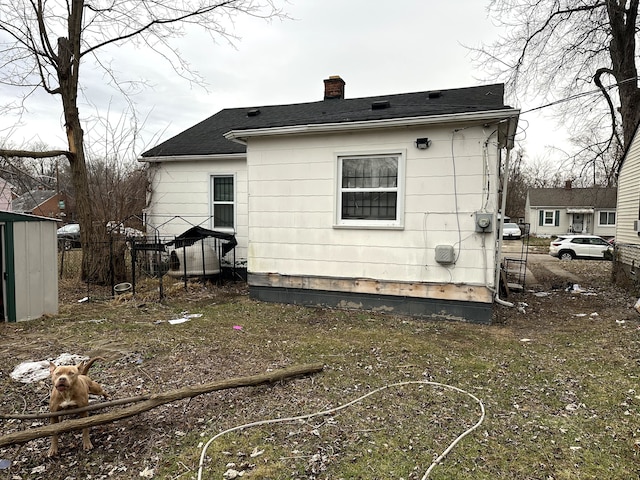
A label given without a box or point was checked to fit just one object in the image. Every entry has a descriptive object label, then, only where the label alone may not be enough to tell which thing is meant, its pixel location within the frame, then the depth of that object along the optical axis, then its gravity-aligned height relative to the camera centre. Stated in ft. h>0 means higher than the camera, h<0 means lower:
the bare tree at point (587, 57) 42.78 +18.96
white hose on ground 8.98 -5.62
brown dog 9.24 -4.33
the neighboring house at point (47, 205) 103.90 +4.11
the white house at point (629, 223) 32.30 -0.37
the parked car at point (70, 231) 74.18 -2.71
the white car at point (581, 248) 63.37 -4.71
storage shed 20.10 -2.59
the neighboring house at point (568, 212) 112.06 +2.14
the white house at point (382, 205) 20.97 +0.79
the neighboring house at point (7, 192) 31.01 +2.77
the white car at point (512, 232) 102.85 -3.48
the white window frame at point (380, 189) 22.34 +1.50
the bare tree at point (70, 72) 29.55 +11.45
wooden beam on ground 8.96 -5.06
